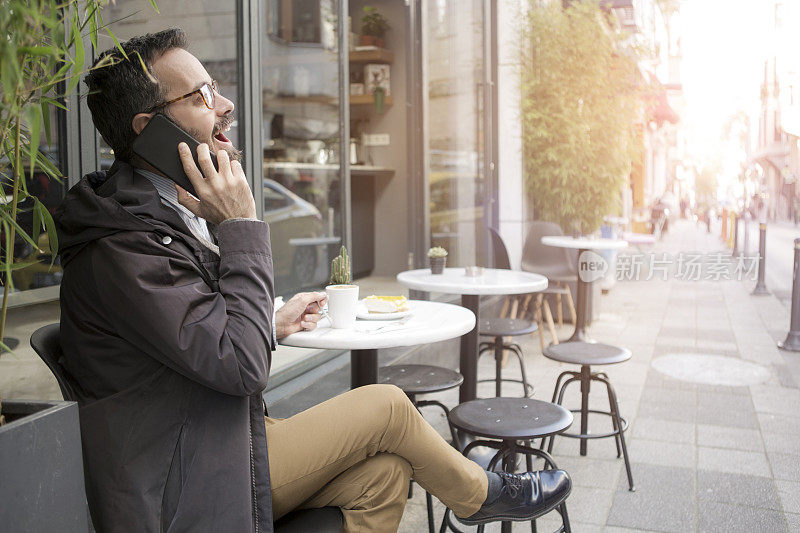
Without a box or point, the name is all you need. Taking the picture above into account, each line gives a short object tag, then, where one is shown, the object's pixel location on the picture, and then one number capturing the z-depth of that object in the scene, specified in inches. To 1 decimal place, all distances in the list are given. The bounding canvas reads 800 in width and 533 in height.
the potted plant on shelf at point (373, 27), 298.8
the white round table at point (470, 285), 130.3
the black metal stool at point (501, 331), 169.8
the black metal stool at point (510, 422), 89.7
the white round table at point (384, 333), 79.6
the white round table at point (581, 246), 229.5
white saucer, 92.5
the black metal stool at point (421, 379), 115.0
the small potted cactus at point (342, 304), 85.7
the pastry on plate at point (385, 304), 95.0
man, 56.8
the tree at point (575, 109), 280.5
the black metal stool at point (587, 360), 136.9
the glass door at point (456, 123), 239.6
